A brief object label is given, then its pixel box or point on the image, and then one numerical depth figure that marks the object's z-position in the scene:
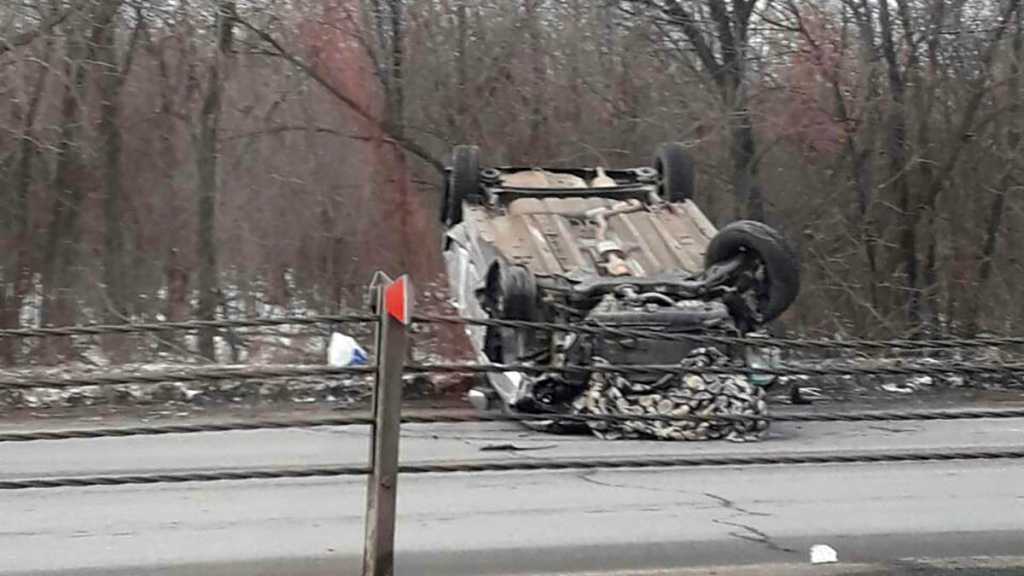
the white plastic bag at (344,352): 15.90
